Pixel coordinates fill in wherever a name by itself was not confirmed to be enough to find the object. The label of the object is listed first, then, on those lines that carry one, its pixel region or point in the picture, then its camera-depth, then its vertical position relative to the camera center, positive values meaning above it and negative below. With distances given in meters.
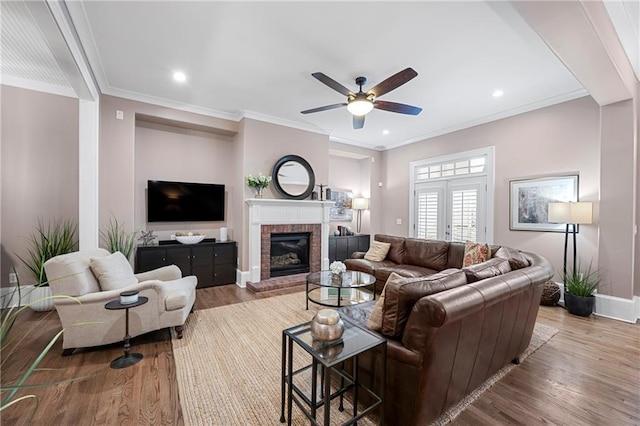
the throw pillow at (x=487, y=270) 2.21 -0.47
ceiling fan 2.91 +1.32
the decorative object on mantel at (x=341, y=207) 6.89 +0.10
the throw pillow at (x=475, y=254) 3.72 -0.55
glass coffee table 3.55 -1.15
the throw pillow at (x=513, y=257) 2.75 -0.46
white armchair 2.52 -0.86
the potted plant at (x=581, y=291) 3.60 -1.00
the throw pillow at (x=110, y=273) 2.76 -0.63
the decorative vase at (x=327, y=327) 1.72 -0.70
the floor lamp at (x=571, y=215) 3.65 -0.02
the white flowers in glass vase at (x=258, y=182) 4.87 +0.47
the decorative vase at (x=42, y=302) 3.50 -1.15
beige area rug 1.95 -1.34
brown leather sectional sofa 1.66 -0.80
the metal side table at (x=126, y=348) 2.48 -1.24
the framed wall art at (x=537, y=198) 4.16 +0.22
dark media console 4.27 -0.78
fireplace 5.33 -0.83
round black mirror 5.22 +0.62
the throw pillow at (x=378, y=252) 4.94 -0.70
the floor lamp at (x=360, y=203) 6.91 +0.19
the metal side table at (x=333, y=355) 1.56 -0.80
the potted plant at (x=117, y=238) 3.97 -0.42
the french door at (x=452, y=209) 5.20 +0.06
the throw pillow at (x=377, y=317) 1.97 -0.73
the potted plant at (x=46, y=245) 3.65 -0.48
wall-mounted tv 4.59 +0.13
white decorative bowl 4.59 -0.47
